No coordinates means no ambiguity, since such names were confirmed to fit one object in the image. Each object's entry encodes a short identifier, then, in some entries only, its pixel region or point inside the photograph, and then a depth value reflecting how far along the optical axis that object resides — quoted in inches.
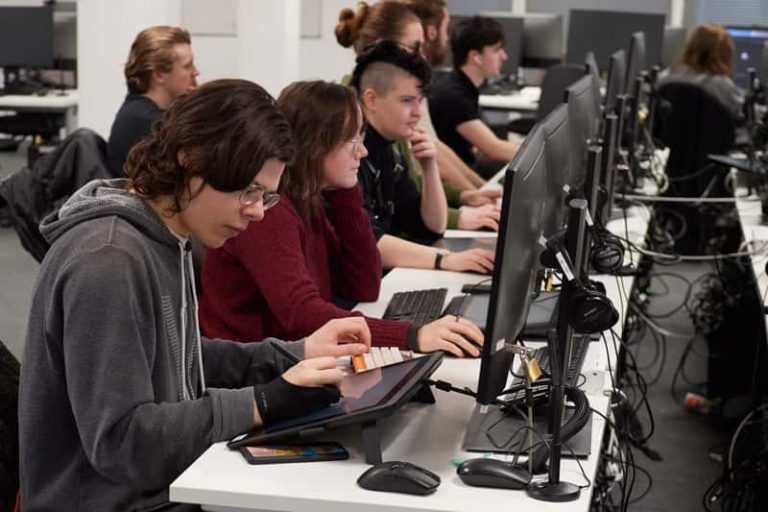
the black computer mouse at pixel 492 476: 70.0
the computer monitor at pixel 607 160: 118.0
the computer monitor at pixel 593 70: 133.2
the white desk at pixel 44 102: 297.4
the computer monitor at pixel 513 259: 67.1
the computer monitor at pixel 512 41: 316.8
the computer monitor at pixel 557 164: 80.4
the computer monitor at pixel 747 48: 303.4
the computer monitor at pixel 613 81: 146.1
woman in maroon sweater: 96.1
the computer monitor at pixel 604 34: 310.2
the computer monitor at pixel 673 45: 327.3
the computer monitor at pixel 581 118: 100.7
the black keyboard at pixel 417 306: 107.1
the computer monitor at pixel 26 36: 308.5
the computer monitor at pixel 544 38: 322.7
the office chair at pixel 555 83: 237.1
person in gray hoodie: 68.6
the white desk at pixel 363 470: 67.9
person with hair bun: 154.3
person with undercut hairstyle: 126.8
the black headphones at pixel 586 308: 69.4
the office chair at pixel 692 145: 246.4
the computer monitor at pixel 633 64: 170.2
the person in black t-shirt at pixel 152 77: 171.9
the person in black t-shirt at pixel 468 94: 201.0
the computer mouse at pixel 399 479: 68.8
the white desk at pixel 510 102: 302.7
